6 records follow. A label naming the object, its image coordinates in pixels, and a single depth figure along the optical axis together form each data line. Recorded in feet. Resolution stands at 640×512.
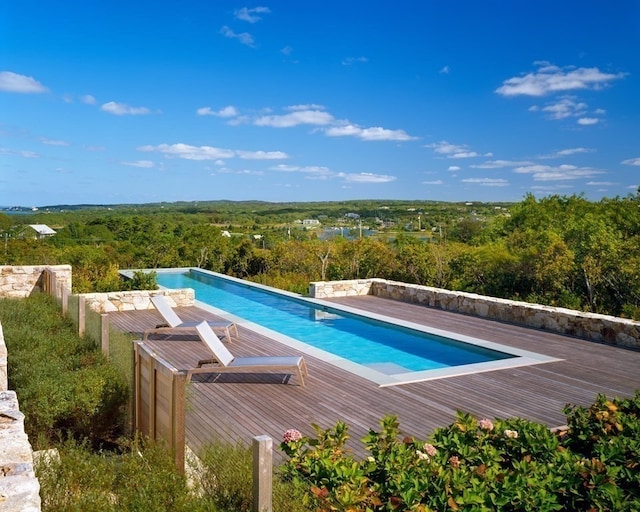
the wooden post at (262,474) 10.27
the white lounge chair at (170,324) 30.53
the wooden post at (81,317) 26.45
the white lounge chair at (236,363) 22.89
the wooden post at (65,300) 32.32
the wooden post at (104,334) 21.81
